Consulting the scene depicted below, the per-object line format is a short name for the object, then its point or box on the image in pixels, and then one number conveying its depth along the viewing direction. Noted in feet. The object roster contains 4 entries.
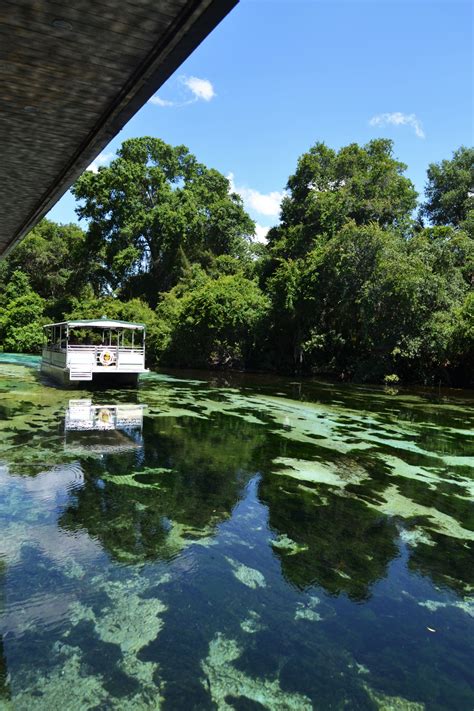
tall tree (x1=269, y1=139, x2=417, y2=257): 92.58
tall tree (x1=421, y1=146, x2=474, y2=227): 121.60
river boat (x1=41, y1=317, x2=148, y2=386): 56.24
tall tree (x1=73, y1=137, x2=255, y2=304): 116.98
